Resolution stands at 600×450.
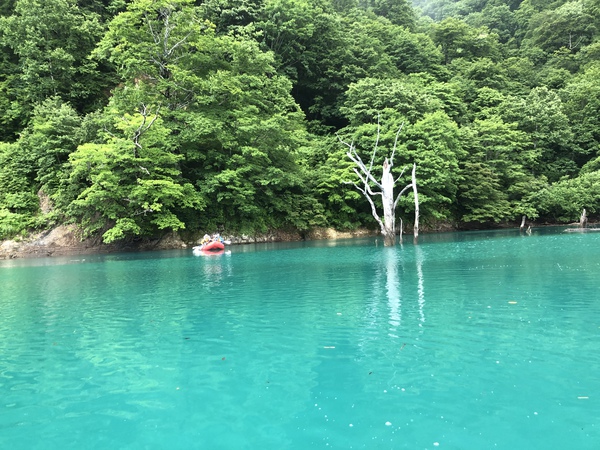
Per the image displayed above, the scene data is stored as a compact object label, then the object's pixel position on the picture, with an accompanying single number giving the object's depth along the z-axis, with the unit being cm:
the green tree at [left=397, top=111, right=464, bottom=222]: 3328
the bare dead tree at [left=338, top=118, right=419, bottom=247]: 2307
